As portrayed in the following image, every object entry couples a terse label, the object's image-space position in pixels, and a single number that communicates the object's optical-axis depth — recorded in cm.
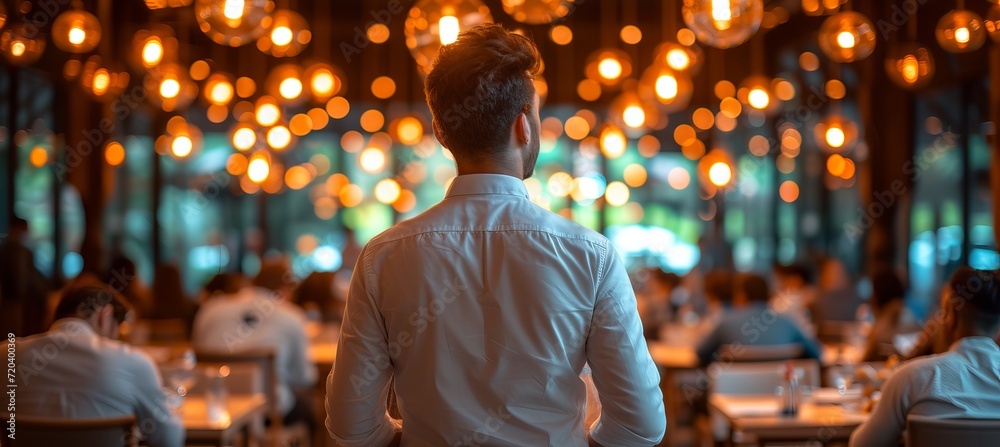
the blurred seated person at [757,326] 588
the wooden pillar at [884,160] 931
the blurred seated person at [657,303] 841
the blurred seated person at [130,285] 599
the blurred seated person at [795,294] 781
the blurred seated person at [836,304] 901
